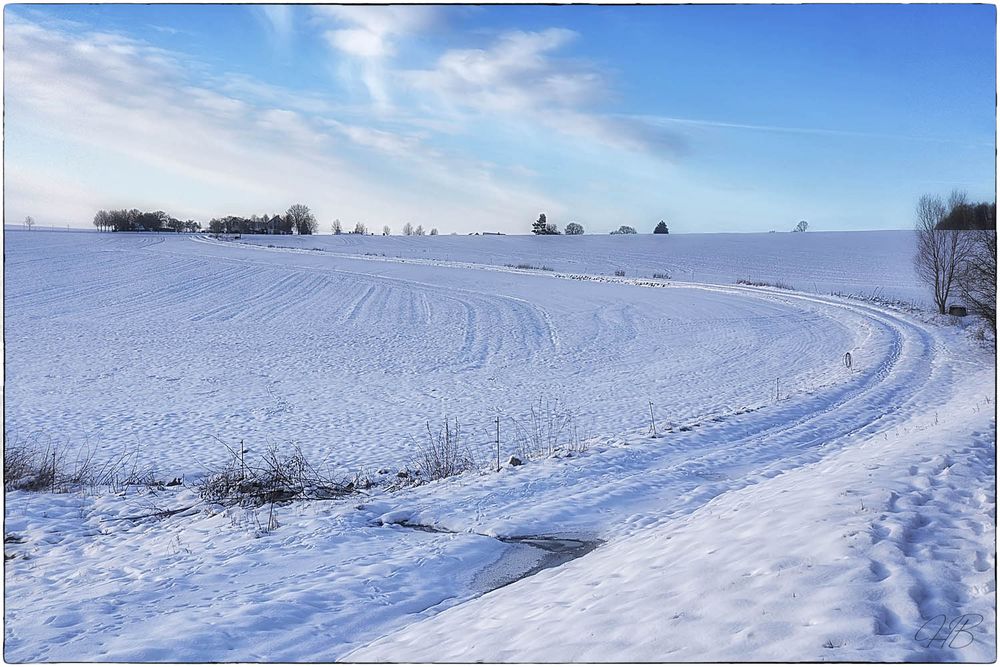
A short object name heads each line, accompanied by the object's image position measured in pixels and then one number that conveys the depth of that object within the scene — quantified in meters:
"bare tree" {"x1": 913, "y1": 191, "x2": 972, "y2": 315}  30.18
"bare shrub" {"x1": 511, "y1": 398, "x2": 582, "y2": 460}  12.83
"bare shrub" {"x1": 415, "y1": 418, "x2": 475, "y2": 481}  11.00
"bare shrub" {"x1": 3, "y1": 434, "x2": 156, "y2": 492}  10.02
